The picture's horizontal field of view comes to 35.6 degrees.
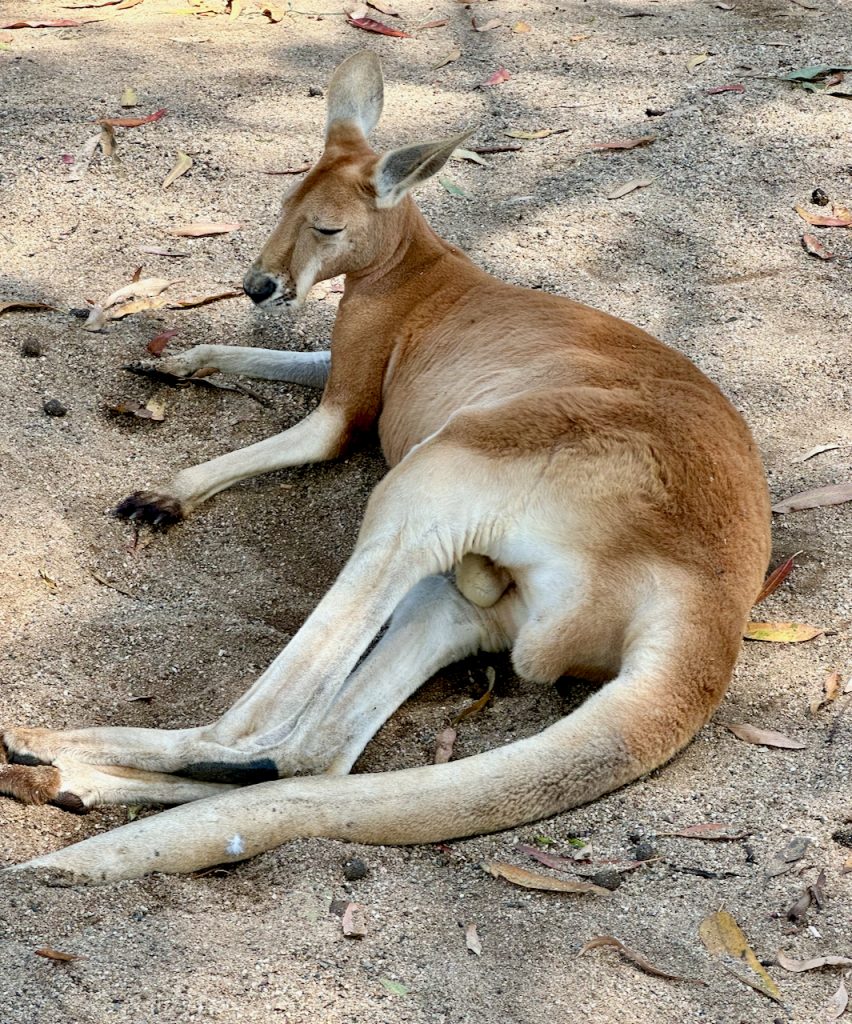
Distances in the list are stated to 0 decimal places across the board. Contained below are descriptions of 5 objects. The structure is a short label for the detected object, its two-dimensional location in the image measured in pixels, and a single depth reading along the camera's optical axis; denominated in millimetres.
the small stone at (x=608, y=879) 2639
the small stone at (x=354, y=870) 2586
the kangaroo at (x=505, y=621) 2639
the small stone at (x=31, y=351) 4344
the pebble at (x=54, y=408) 4113
